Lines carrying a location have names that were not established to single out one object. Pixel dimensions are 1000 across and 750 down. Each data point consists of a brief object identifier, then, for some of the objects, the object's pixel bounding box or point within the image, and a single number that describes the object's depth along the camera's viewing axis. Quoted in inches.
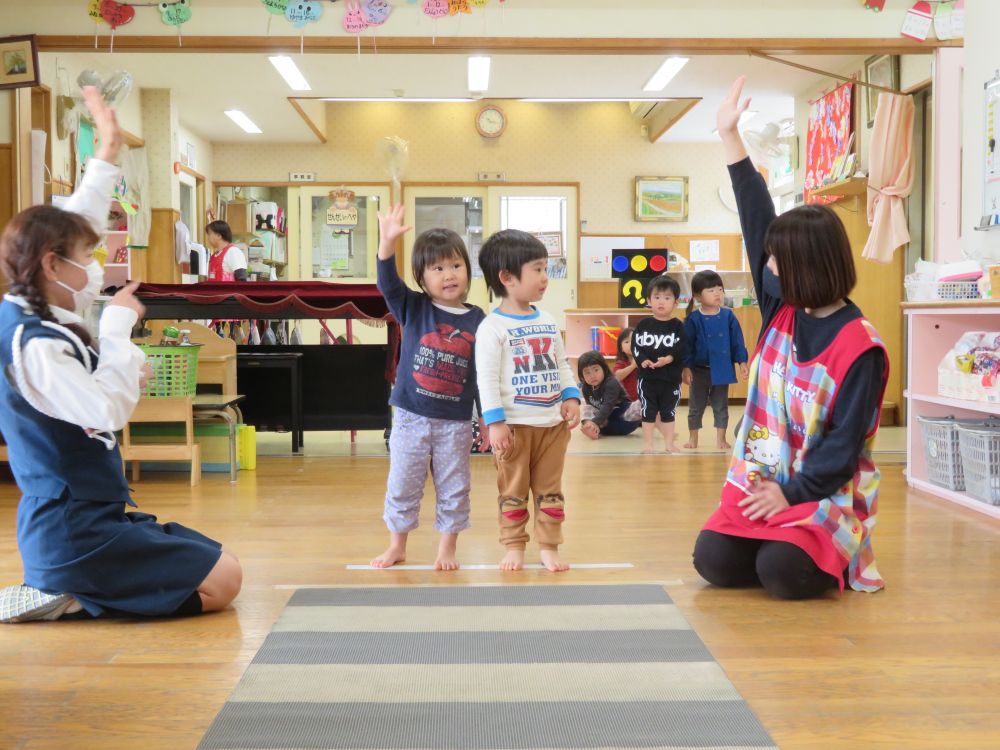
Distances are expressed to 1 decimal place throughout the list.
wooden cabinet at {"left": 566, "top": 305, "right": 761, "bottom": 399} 281.4
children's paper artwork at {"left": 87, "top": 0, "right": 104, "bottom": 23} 204.1
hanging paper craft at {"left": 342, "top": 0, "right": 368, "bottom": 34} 207.3
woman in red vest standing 293.4
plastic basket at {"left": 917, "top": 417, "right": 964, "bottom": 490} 155.4
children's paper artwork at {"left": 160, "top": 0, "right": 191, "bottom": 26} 203.5
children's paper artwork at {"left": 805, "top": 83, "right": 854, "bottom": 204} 295.9
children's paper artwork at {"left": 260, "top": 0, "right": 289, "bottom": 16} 202.2
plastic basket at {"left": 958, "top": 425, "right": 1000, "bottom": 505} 142.0
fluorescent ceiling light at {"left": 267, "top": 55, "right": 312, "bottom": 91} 289.6
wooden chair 166.6
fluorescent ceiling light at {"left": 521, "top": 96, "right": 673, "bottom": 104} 343.3
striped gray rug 62.1
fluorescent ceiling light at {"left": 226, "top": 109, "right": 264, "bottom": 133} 368.8
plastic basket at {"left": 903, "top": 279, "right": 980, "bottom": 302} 158.7
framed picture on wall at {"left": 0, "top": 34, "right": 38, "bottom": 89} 207.3
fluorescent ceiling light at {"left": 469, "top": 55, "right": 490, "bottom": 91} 291.1
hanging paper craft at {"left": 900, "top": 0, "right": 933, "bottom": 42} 209.5
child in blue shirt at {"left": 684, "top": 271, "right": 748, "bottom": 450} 220.7
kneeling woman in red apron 92.6
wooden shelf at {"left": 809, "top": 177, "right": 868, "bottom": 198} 277.7
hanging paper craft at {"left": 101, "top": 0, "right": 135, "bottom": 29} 203.6
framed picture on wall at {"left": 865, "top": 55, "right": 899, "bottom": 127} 269.9
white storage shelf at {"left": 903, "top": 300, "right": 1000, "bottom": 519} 164.4
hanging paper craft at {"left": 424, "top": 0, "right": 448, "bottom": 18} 206.1
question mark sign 283.3
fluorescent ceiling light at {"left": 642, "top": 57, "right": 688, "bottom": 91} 290.2
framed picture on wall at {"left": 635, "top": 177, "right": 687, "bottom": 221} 434.9
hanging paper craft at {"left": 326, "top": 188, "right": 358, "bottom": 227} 435.2
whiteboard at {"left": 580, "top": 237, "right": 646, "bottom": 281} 434.3
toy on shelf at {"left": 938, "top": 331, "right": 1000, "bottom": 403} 146.6
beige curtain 259.4
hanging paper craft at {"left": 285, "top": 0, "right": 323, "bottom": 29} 203.8
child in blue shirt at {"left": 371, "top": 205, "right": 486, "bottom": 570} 105.9
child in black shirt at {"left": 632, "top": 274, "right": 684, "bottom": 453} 217.6
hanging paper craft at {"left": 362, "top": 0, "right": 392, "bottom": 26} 206.7
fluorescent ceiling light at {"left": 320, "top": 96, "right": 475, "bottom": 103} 345.7
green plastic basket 167.9
